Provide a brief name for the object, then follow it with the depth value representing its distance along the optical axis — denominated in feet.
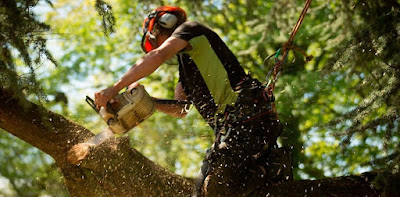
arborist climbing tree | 23.26
